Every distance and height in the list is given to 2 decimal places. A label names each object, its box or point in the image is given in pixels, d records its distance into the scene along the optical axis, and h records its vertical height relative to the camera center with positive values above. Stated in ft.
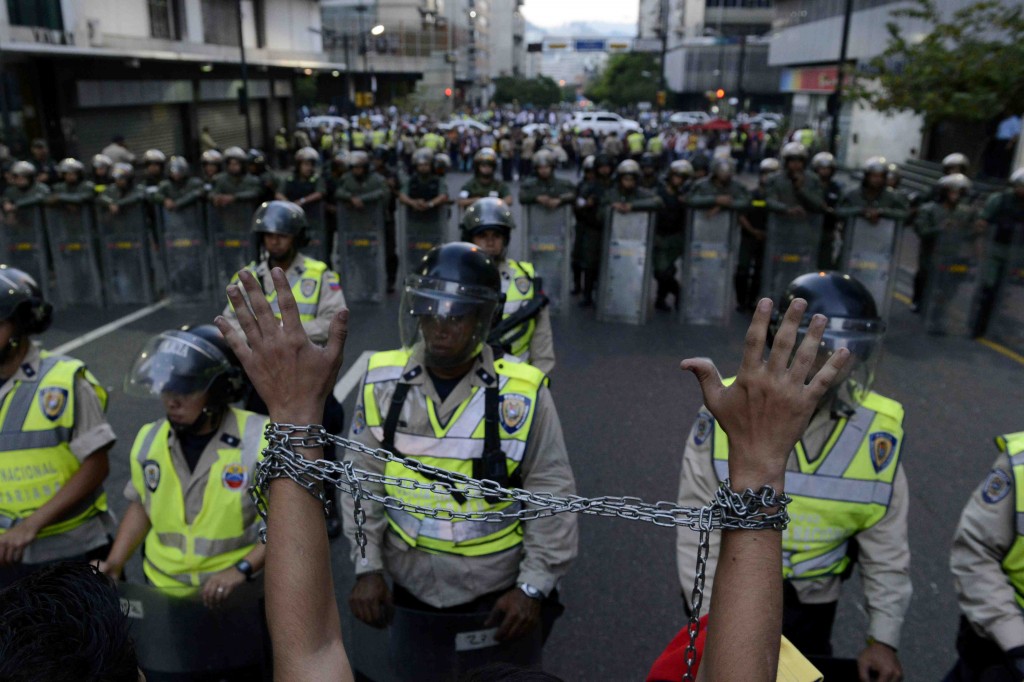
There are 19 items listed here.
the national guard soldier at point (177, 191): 34.27 -3.48
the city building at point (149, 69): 62.08 +3.70
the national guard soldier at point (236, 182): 35.06 -3.17
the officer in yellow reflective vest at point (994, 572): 8.21 -4.65
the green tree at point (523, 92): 306.55 +8.03
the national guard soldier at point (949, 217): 30.89 -3.64
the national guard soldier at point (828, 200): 33.76 -3.35
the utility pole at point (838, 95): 62.75 +1.84
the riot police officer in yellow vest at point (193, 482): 9.80 -4.52
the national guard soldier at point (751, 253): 34.58 -5.77
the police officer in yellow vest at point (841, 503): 8.79 -4.11
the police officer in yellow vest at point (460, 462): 9.21 -3.99
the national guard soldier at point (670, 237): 34.12 -4.98
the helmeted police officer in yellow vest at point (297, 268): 17.72 -3.51
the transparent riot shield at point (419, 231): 36.65 -5.34
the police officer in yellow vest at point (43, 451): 10.56 -4.49
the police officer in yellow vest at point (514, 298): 15.57 -3.61
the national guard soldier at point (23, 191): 32.78 -3.50
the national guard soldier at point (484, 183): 35.40 -3.06
